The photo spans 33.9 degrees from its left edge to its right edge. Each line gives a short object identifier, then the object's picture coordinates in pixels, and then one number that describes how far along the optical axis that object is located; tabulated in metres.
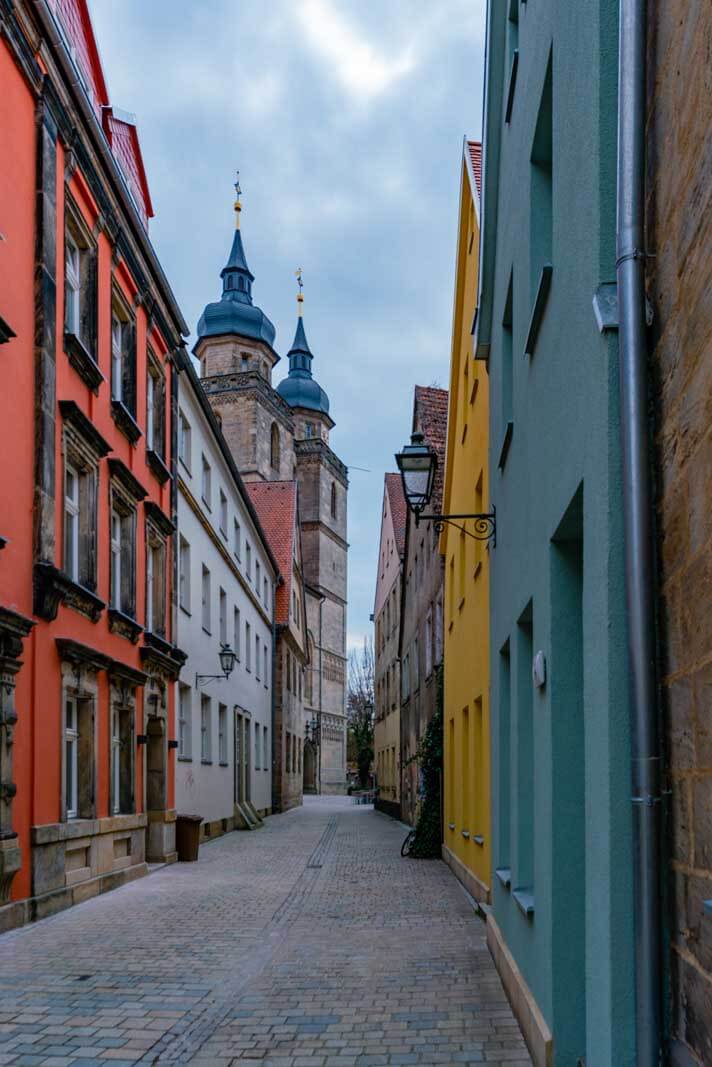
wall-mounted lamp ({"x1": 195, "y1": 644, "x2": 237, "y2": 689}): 23.81
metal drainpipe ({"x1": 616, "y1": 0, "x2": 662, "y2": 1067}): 3.46
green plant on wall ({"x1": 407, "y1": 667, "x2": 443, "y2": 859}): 19.33
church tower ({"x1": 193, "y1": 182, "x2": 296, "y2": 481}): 72.06
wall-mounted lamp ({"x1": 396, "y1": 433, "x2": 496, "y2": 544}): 10.61
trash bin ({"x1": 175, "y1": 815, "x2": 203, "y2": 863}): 19.06
